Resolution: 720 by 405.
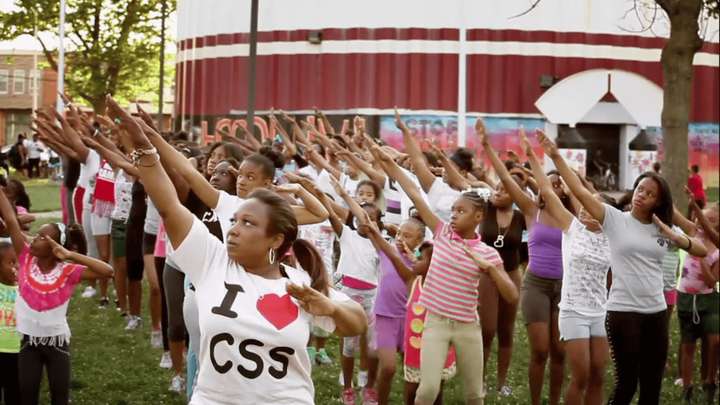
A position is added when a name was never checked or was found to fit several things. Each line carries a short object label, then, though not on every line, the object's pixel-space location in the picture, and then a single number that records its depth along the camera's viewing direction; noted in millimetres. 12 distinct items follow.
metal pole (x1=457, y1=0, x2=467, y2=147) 28250
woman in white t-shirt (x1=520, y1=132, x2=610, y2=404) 8289
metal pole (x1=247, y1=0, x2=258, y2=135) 17053
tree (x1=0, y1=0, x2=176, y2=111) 35188
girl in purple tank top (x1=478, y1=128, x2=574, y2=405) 8914
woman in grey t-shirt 8039
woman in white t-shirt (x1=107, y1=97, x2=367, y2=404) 4410
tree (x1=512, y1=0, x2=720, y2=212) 15000
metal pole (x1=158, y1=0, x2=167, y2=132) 29347
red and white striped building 33031
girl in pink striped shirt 7719
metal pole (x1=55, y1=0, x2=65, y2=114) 29484
